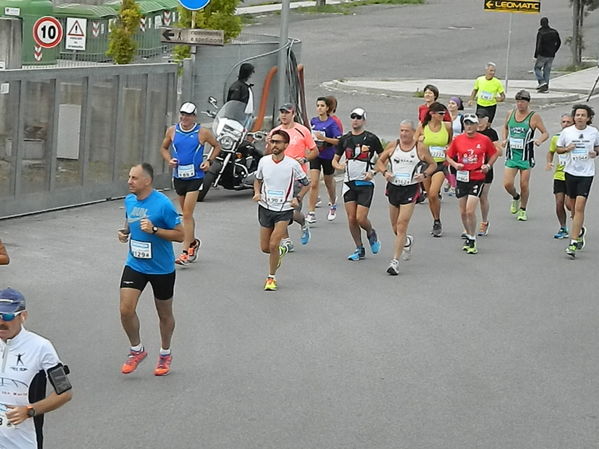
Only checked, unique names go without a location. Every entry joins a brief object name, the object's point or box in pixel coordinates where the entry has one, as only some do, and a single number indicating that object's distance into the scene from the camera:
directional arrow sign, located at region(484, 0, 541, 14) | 35.53
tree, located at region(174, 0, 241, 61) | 23.20
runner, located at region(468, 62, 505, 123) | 26.81
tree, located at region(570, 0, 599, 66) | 38.81
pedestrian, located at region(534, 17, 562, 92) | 35.59
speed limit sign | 24.94
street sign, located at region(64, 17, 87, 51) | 27.28
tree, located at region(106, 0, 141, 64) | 22.98
